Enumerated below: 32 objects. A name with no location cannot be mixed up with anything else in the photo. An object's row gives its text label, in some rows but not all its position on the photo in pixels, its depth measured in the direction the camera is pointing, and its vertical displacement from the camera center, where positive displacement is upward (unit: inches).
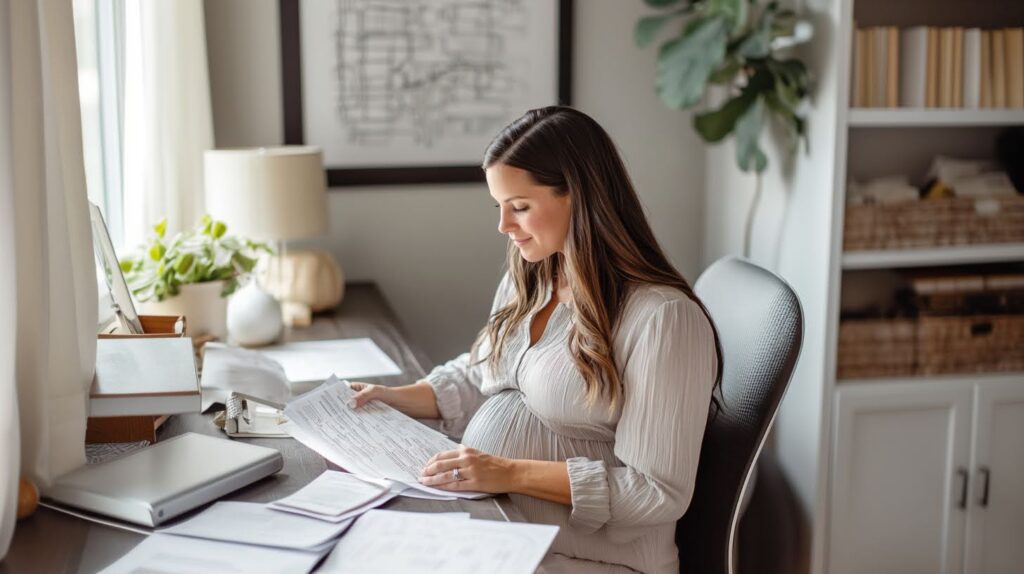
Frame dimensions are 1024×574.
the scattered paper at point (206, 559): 42.8 -18.4
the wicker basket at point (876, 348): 101.7 -22.3
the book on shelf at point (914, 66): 100.0 +5.4
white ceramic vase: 88.7 -16.6
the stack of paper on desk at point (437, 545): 43.2 -18.5
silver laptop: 47.6 -17.2
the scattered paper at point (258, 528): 45.3 -18.2
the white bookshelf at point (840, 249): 97.7 -12.7
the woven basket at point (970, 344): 103.1 -22.4
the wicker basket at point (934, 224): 100.0 -10.0
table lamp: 93.7 -6.3
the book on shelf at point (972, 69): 100.9 +5.1
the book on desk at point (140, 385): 53.7 -13.8
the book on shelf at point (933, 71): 100.3 +4.9
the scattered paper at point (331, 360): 80.0 -19.3
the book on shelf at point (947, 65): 100.3 +5.5
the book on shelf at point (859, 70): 98.1 +4.9
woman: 55.5 -14.2
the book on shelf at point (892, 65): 99.0 +5.4
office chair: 58.7 -16.3
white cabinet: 102.0 -35.2
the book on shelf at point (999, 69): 101.9 +5.2
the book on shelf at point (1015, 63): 102.0 +5.8
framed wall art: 112.0 +4.9
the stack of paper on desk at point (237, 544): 43.1 -18.3
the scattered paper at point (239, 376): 67.3 -17.0
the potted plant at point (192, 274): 79.6 -11.8
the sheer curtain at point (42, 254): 44.6 -6.2
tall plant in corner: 99.8 +5.1
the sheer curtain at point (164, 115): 95.7 +0.9
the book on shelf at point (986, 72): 101.7 +4.9
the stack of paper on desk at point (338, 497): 48.6 -18.3
